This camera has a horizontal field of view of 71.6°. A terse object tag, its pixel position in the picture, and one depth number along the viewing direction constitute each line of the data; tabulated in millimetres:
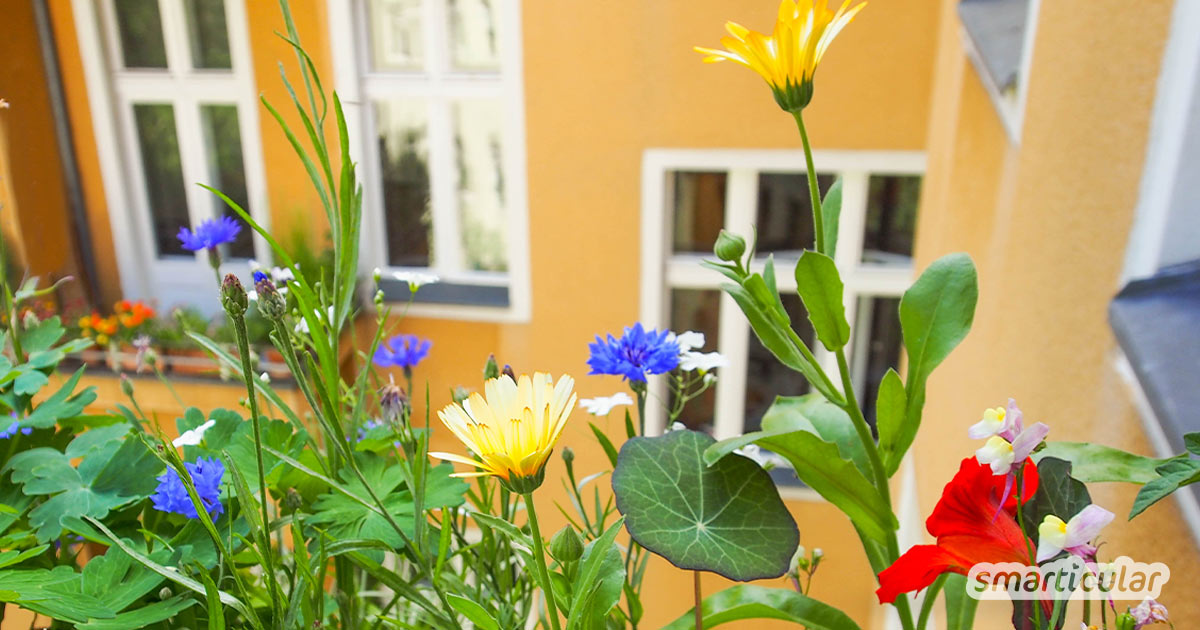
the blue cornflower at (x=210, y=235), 649
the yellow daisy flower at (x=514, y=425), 356
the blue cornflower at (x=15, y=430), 480
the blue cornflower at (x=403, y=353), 650
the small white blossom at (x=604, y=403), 556
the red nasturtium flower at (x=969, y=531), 341
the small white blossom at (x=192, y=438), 462
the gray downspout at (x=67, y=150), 2582
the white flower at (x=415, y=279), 699
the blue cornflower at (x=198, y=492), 433
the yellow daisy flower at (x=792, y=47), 415
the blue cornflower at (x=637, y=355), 512
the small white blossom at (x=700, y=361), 536
